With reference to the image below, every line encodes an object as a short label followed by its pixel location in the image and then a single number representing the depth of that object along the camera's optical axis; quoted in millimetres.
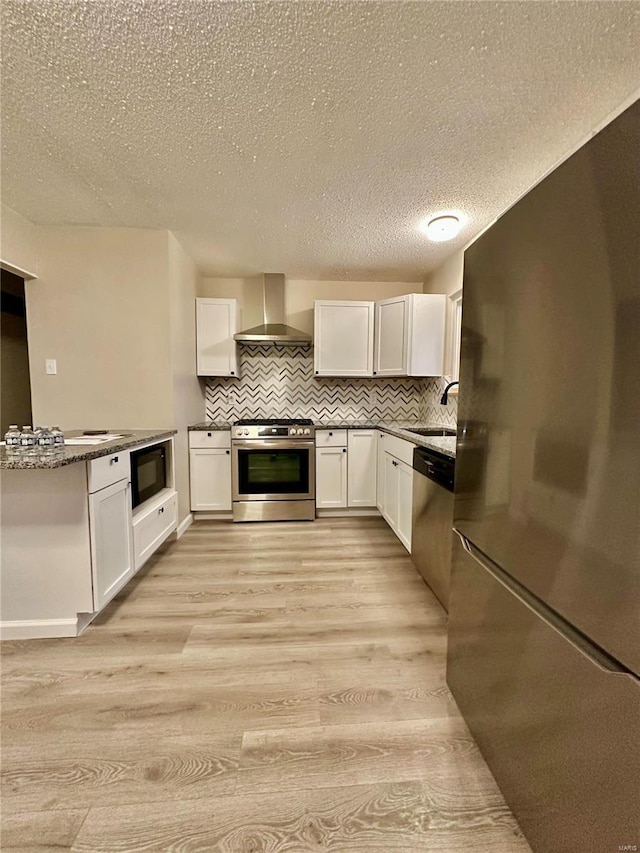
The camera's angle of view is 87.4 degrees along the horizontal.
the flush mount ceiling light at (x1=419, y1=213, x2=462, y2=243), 2363
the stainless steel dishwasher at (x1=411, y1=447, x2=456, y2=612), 1803
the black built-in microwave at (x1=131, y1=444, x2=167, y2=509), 2139
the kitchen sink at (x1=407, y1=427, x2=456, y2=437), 2879
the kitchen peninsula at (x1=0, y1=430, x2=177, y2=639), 1580
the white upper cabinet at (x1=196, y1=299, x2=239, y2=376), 3326
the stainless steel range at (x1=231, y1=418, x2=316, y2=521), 3145
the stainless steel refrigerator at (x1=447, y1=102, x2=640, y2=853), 619
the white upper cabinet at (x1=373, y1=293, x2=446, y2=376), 3189
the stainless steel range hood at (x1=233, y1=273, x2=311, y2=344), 3422
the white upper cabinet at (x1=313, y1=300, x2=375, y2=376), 3436
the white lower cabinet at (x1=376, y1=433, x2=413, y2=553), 2461
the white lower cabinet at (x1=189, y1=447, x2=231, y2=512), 3180
